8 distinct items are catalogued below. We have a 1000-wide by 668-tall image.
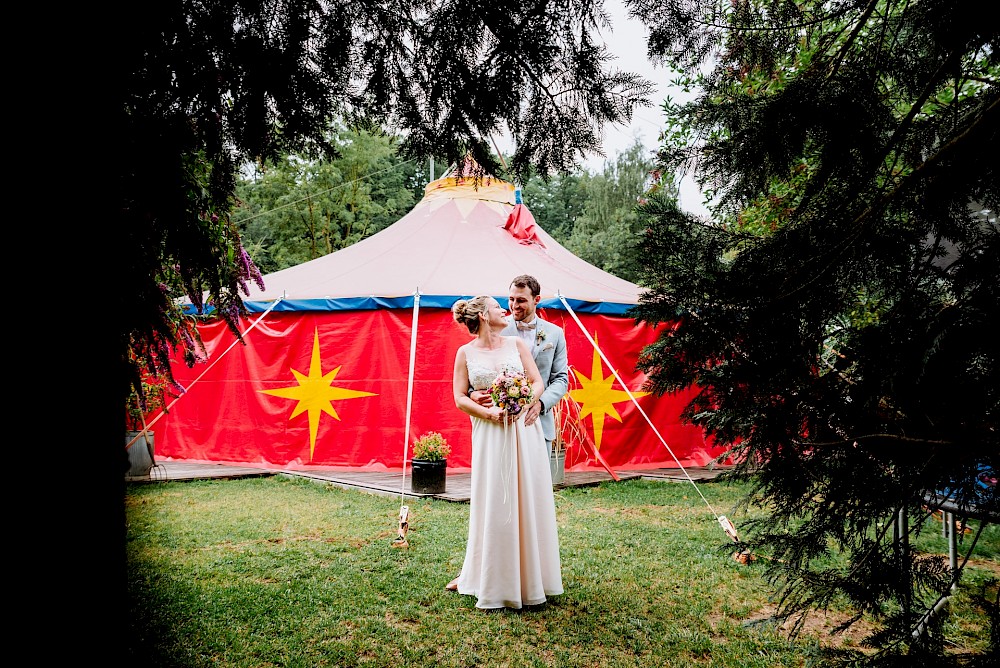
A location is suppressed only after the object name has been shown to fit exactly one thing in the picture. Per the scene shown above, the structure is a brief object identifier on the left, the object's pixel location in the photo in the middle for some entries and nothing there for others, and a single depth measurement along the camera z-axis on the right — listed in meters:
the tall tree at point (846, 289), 1.65
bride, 3.50
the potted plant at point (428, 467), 6.73
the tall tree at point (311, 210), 18.83
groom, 4.24
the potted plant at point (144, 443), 6.75
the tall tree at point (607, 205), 26.45
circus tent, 8.04
